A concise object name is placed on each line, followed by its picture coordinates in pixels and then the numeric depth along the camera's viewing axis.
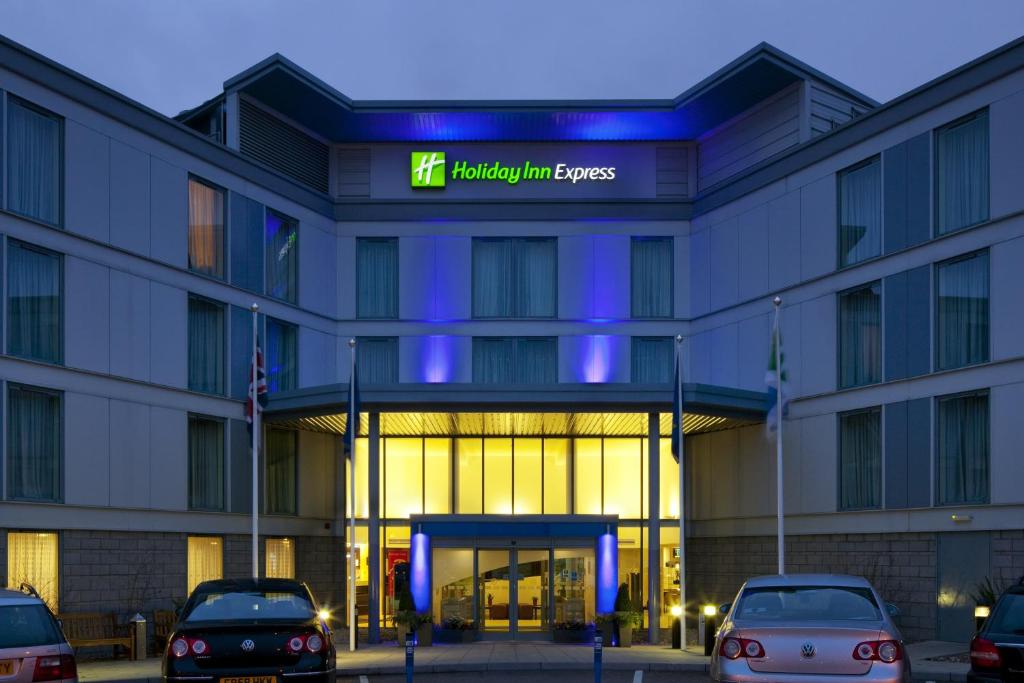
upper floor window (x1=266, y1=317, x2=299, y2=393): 37.69
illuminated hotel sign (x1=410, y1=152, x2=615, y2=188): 41.16
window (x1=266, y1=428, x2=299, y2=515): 37.09
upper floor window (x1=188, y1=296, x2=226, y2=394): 33.88
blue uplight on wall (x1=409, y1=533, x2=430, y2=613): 33.09
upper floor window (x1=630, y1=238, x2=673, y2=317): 40.94
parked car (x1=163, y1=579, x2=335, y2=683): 14.45
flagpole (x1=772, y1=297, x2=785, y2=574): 28.83
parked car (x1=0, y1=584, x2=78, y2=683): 13.04
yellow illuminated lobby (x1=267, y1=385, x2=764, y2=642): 33.41
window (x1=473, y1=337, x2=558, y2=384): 41.28
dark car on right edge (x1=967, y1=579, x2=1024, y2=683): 13.63
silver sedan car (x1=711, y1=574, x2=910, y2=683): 12.47
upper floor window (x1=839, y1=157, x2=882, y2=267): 32.19
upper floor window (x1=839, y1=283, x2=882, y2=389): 32.25
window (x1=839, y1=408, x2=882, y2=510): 31.98
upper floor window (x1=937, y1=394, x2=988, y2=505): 28.64
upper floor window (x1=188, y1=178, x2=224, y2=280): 33.84
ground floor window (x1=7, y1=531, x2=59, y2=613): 27.22
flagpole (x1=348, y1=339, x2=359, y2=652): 29.52
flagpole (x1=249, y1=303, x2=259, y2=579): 29.78
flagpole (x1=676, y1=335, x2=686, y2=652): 28.78
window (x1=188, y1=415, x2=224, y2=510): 33.50
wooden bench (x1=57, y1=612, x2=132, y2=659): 27.62
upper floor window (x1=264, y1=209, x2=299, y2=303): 37.53
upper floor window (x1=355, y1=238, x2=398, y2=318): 41.16
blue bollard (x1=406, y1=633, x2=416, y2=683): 17.95
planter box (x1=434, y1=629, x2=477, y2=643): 32.53
